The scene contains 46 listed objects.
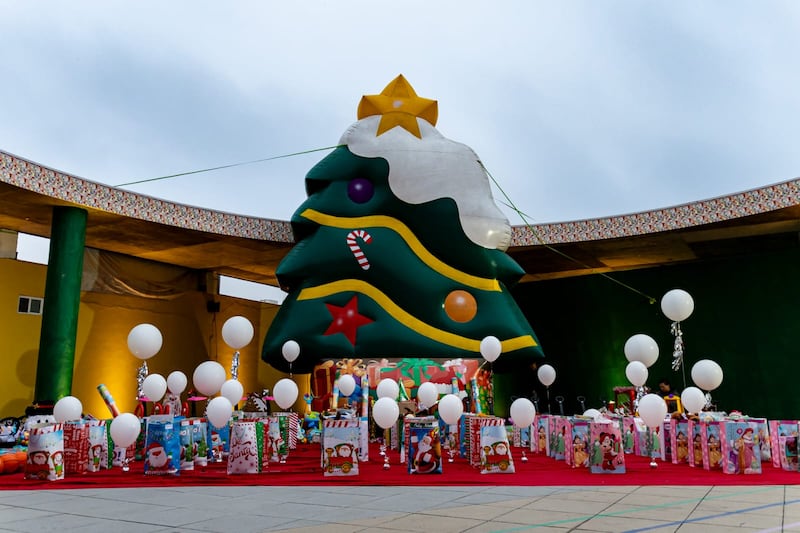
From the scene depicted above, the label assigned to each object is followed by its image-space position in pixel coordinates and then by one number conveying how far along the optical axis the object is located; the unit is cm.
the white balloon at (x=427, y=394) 845
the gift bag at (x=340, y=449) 633
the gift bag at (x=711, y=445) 668
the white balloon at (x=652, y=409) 676
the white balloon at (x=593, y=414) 739
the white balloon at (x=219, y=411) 680
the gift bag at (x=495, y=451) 646
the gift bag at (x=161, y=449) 641
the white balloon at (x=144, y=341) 694
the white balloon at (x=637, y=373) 860
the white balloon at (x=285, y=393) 809
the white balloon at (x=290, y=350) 913
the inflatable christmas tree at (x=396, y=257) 1216
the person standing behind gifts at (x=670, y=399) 959
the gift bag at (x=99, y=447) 684
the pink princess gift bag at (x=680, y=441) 747
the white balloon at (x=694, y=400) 710
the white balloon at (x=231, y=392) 771
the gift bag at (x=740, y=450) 622
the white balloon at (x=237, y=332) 780
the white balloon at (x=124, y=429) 612
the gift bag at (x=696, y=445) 702
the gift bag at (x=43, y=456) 607
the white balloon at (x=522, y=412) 741
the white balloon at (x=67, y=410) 690
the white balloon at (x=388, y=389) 861
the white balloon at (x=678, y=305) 759
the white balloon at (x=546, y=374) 1052
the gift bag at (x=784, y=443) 668
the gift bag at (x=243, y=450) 661
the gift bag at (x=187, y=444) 688
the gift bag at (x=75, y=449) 661
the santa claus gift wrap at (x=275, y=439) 752
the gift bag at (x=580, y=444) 707
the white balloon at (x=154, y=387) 749
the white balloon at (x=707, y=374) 732
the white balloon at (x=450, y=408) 702
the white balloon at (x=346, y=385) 957
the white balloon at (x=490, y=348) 936
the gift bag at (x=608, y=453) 636
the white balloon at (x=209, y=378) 710
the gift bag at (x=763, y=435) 630
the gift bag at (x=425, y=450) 647
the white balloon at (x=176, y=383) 842
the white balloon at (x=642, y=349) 803
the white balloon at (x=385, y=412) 696
